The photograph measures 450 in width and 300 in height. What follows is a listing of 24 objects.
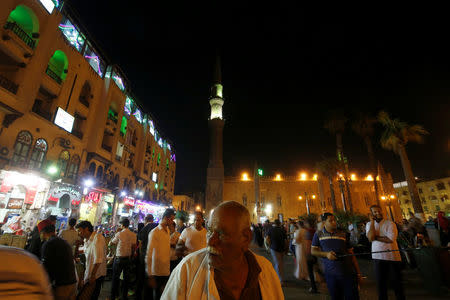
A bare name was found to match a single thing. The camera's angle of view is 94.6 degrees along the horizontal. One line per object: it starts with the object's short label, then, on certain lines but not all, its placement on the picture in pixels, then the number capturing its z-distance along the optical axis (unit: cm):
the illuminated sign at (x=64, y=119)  1530
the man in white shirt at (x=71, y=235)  659
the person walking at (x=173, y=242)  572
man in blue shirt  381
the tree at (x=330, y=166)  3366
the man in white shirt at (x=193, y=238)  491
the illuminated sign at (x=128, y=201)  2208
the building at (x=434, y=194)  5431
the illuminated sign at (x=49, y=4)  1469
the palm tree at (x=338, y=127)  2753
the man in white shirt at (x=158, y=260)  454
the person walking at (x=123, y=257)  551
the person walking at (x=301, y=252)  746
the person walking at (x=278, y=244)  754
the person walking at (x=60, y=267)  330
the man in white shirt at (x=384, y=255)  432
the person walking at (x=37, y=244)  521
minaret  4312
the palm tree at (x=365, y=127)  2438
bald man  147
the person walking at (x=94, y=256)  451
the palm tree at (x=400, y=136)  1703
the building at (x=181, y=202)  5378
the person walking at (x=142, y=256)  573
